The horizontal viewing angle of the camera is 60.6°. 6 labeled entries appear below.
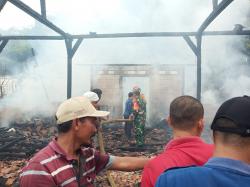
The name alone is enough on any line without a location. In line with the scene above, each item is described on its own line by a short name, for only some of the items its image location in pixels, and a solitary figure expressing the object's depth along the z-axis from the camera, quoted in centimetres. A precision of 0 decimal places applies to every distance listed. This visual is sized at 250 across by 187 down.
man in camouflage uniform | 670
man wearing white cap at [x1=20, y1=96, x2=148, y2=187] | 145
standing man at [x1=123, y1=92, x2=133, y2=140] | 754
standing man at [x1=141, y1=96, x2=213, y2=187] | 143
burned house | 1174
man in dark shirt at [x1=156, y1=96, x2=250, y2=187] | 91
